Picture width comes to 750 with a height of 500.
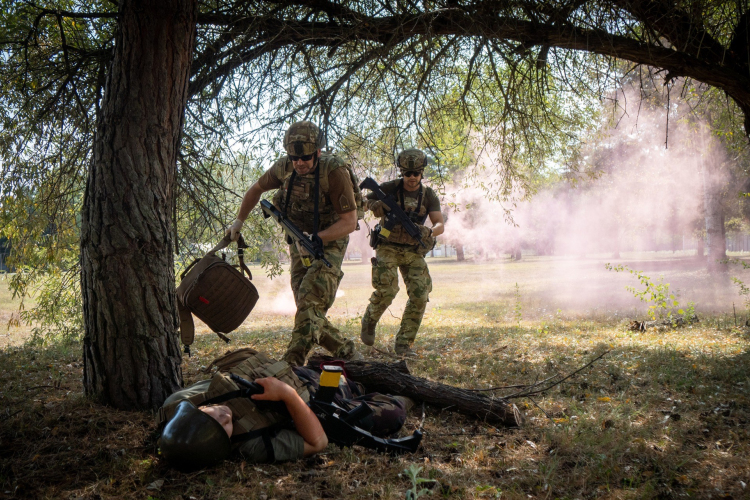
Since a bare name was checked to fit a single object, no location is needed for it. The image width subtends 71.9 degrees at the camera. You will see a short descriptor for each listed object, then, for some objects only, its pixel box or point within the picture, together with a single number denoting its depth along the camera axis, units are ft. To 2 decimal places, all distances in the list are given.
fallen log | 11.44
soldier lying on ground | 8.05
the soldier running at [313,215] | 13.96
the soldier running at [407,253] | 19.31
